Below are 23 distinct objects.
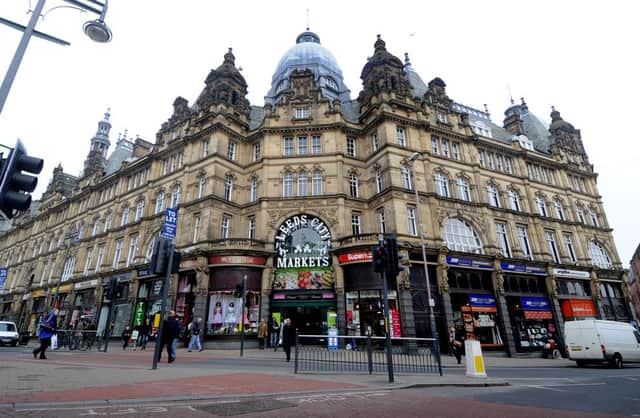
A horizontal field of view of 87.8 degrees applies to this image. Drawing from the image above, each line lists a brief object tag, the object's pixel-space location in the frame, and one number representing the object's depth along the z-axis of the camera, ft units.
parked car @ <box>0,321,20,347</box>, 86.74
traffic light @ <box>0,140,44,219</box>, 17.39
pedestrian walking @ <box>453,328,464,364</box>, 57.82
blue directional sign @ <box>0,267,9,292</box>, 106.44
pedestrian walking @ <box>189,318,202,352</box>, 69.26
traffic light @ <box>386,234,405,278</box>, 35.24
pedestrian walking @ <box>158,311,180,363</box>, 43.82
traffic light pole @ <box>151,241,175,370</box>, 35.70
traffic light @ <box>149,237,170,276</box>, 37.47
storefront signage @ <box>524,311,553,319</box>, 93.45
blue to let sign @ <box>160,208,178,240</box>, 47.03
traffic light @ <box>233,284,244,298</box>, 68.90
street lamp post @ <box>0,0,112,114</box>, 20.72
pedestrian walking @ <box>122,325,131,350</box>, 80.04
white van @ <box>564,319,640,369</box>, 58.33
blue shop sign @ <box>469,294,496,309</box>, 87.04
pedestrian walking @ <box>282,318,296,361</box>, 50.39
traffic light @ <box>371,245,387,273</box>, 35.78
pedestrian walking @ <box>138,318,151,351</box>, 80.23
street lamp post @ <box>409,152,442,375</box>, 37.99
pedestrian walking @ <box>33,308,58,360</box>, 44.19
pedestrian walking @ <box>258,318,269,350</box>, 78.38
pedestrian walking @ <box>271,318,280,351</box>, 78.16
